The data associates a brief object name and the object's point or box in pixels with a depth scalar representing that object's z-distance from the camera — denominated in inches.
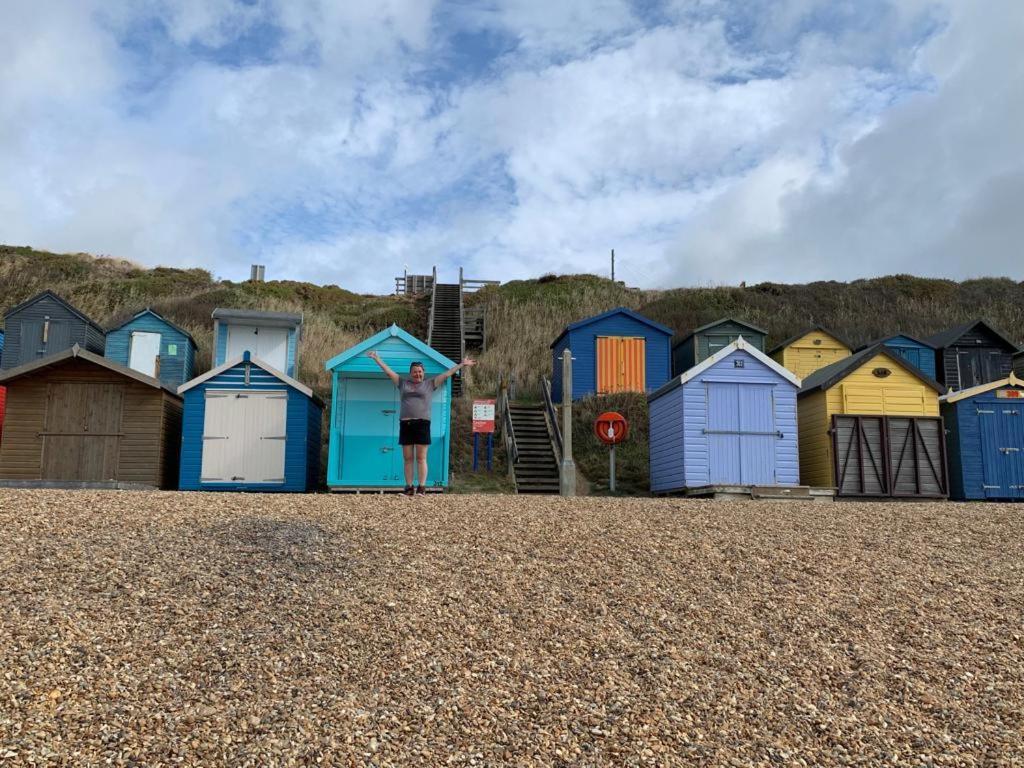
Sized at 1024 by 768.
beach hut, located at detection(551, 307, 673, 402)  943.7
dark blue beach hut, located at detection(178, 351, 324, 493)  578.6
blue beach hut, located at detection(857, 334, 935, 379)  1017.2
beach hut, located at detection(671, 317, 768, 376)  1032.2
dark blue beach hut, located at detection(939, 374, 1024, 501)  621.6
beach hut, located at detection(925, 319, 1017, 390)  1029.8
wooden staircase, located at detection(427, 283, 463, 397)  1158.3
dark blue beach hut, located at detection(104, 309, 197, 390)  992.2
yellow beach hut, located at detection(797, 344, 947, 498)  595.8
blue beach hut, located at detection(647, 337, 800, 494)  557.3
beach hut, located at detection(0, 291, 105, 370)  989.8
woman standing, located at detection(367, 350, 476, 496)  417.4
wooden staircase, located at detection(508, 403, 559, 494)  679.7
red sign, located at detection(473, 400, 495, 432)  663.8
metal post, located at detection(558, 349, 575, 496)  473.1
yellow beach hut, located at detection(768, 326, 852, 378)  1021.2
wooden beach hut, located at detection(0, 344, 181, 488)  570.3
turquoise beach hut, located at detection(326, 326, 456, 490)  552.1
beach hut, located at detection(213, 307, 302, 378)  932.6
